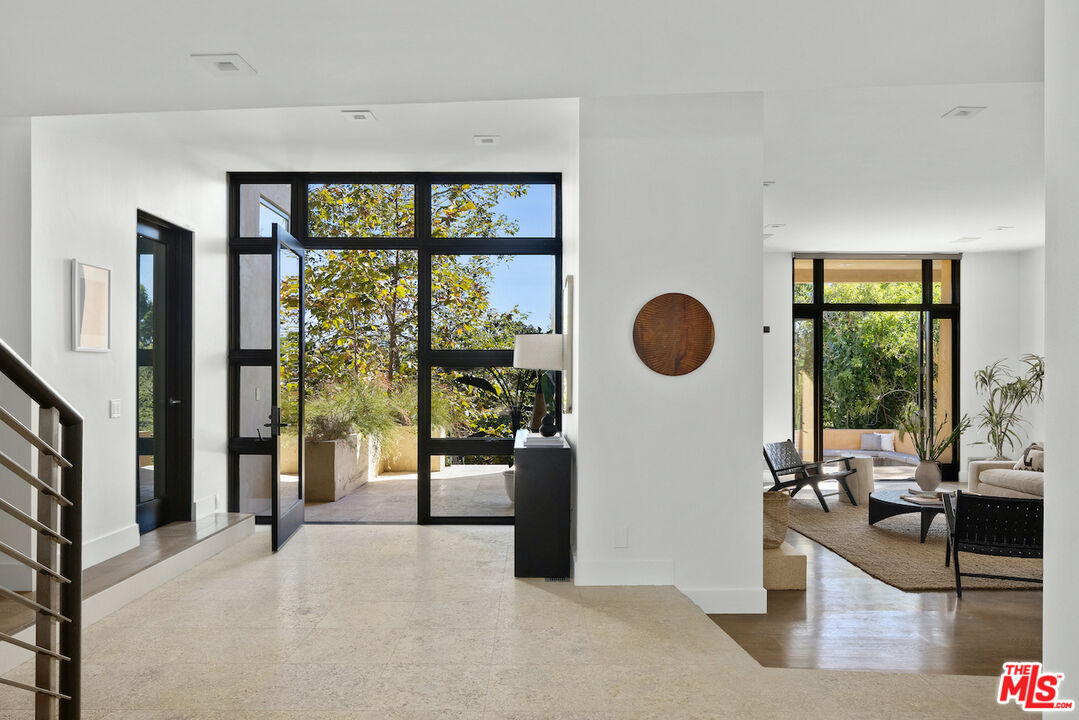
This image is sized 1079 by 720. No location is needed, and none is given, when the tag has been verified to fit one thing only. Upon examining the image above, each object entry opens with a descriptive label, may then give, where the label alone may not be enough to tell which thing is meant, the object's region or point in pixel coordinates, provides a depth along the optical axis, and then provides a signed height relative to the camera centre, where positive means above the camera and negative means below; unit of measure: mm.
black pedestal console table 4188 -870
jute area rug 4820 -1446
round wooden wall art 4031 +143
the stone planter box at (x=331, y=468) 6367 -961
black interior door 4906 -137
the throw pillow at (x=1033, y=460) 6810 -944
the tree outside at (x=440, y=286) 5809 +550
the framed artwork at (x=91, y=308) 3925 +251
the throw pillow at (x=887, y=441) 9281 -1042
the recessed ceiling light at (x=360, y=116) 4414 +1411
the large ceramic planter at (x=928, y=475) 7191 -1134
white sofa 6363 -1099
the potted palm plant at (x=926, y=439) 7211 -960
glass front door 5199 -194
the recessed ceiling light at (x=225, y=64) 2910 +1143
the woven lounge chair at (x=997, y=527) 4363 -998
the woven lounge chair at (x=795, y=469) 7102 -1103
